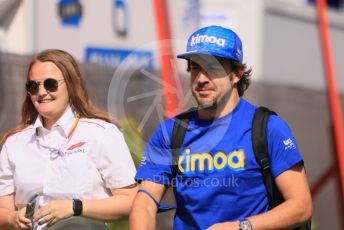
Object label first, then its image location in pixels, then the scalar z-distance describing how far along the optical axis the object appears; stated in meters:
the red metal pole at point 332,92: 21.62
